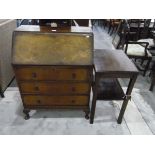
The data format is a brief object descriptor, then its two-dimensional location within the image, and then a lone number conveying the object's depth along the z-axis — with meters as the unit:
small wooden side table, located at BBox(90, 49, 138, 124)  1.73
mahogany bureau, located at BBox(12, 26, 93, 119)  1.72
